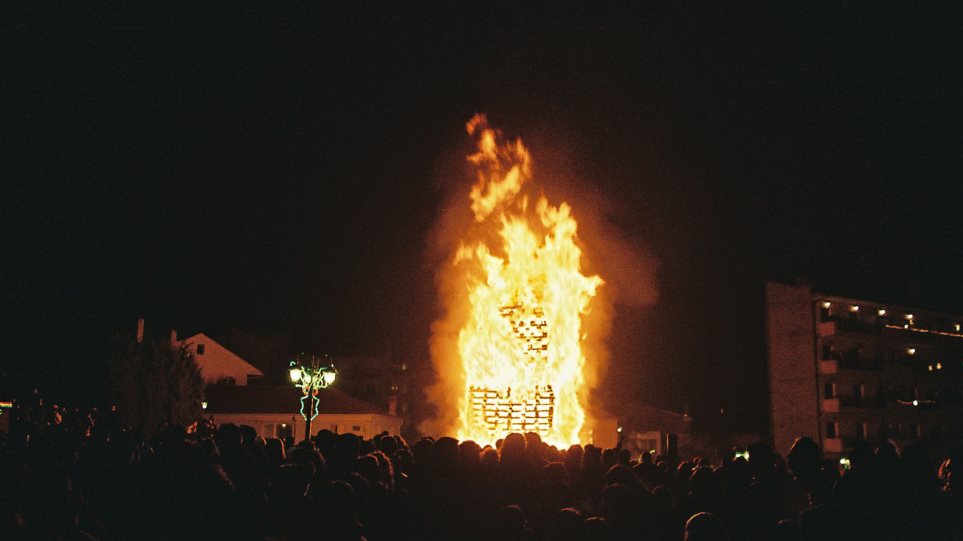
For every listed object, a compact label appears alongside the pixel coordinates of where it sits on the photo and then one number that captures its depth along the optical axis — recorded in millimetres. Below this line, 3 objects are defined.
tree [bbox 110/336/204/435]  38844
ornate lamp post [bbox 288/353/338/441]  21250
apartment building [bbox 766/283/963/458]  47500
